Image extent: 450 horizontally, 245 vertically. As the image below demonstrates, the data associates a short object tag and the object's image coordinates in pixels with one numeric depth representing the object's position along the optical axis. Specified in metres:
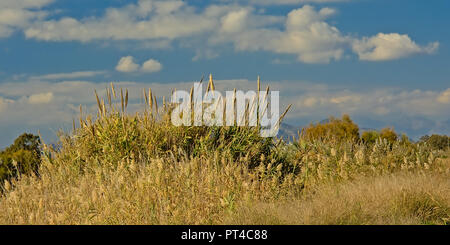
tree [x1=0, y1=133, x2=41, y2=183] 24.30
